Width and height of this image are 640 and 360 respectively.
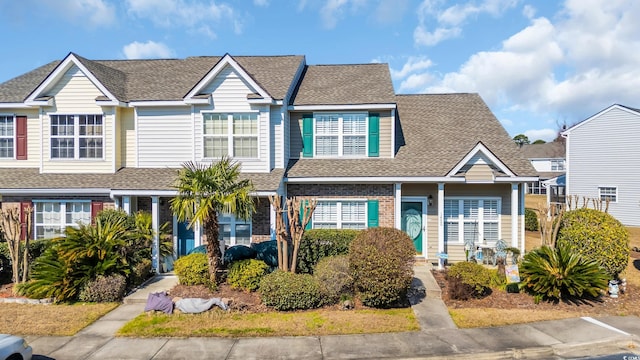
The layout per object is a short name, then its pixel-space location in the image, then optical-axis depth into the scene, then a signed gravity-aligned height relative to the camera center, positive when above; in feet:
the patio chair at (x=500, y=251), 48.30 -9.35
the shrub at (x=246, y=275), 37.54 -9.63
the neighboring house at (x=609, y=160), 91.40 +4.44
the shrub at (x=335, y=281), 35.22 -9.59
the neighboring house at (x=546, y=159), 164.75 +8.04
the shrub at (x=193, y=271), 38.37 -9.52
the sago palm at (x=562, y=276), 35.40 -9.21
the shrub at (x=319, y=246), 41.29 -7.50
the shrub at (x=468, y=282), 36.68 -10.00
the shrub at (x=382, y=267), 33.63 -7.94
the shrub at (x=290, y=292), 34.19 -10.32
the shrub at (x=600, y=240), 38.91 -6.42
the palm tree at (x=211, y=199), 36.27 -2.13
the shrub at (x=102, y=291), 36.78 -10.93
